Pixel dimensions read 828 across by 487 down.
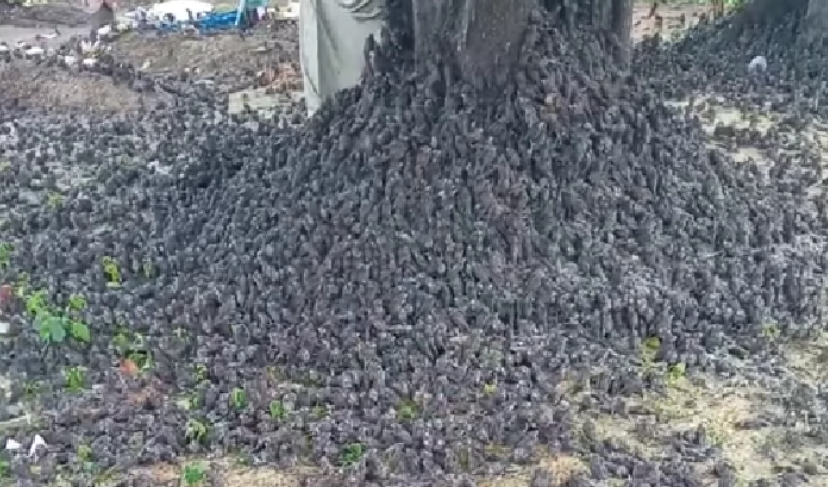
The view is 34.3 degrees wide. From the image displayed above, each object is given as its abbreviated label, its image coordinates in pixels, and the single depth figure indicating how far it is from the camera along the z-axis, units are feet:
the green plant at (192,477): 15.69
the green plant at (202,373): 18.10
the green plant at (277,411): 16.93
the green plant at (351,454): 16.01
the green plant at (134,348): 18.73
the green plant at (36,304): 20.22
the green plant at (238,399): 17.19
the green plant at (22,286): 21.06
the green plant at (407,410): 16.98
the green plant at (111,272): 21.42
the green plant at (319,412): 17.06
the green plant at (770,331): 19.54
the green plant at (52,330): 19.04
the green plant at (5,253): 22.41
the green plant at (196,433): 16.56
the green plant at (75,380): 18.17
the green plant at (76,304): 20.21
